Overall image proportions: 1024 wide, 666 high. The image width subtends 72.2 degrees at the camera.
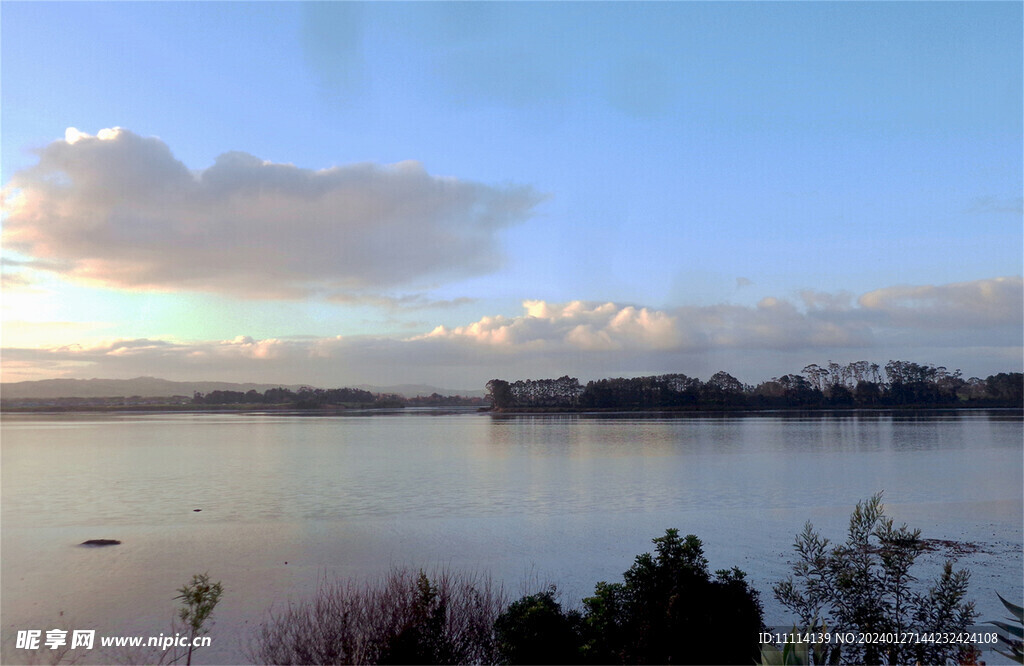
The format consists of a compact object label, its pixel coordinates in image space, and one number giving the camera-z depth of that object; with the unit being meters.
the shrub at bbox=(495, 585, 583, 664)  6.27
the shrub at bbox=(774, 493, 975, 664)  6.12
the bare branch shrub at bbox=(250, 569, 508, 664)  6.52
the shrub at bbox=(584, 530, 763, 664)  5.84
